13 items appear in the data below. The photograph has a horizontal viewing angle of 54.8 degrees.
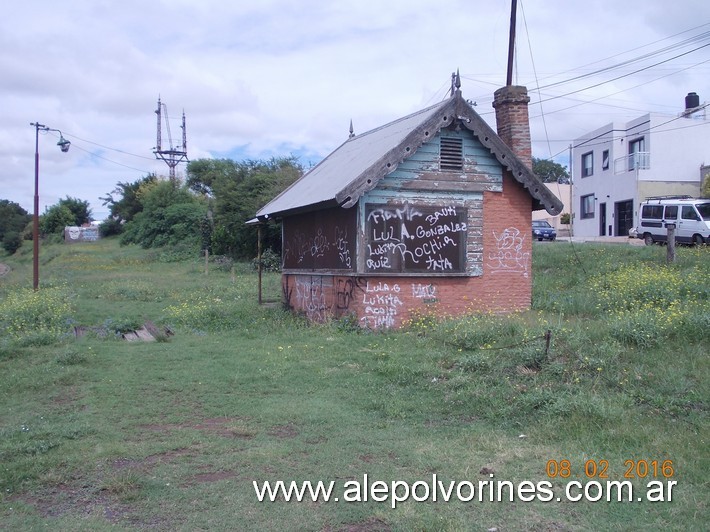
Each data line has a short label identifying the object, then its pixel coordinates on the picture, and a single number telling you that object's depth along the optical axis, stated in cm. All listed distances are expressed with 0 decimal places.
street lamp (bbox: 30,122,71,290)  2520
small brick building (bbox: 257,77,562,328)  1391
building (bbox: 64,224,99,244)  7219
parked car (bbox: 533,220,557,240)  4241
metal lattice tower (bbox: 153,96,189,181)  7394
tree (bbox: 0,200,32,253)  7606
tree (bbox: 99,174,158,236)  7431
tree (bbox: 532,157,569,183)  8806
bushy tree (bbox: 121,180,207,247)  5196
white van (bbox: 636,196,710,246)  2700
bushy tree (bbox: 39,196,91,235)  8025
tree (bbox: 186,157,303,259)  4088
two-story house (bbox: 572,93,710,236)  3975
